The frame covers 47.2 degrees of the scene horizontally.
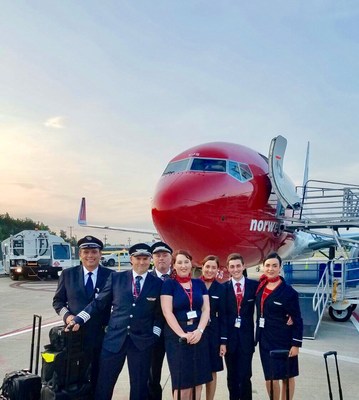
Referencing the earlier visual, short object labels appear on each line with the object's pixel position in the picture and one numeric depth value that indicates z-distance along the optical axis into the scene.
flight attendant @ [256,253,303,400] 3.82
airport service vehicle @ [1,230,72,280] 21.33
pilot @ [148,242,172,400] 4.21
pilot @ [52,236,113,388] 3.97
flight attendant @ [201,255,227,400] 3.99
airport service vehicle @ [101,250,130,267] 36.12
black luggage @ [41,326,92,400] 3.46
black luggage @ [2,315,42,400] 3.54
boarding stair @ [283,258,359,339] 8.10
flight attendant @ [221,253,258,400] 4.01
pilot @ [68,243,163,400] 3.66
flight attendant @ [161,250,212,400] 3.53
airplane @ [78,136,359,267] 7.88
